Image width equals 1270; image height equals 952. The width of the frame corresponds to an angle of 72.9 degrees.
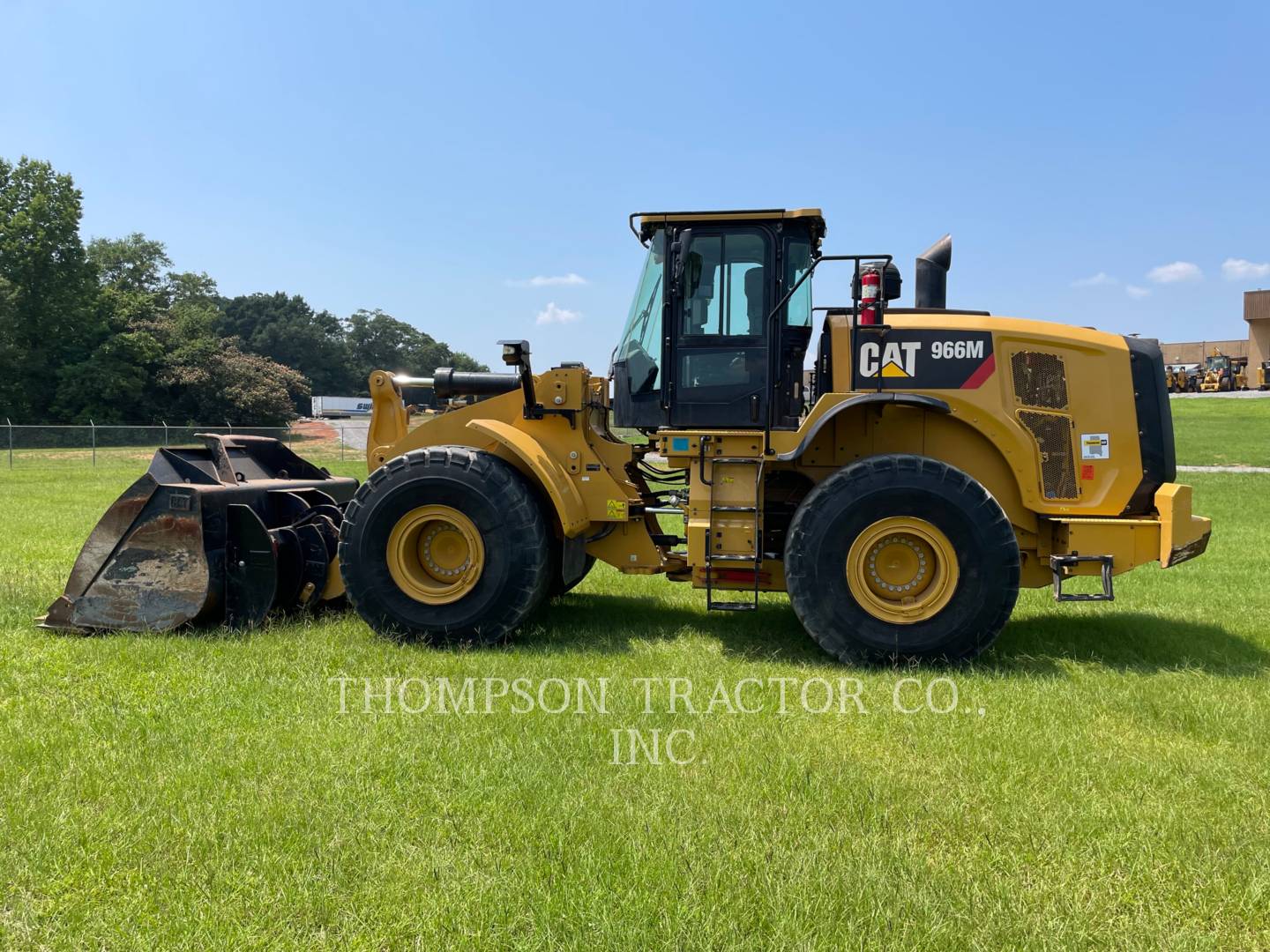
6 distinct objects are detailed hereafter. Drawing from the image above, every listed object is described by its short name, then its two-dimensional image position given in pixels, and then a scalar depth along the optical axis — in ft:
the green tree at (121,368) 139.95
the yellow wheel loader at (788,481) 17.22
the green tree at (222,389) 144.87
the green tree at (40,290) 138.82
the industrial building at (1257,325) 186.19
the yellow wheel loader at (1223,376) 187.32
